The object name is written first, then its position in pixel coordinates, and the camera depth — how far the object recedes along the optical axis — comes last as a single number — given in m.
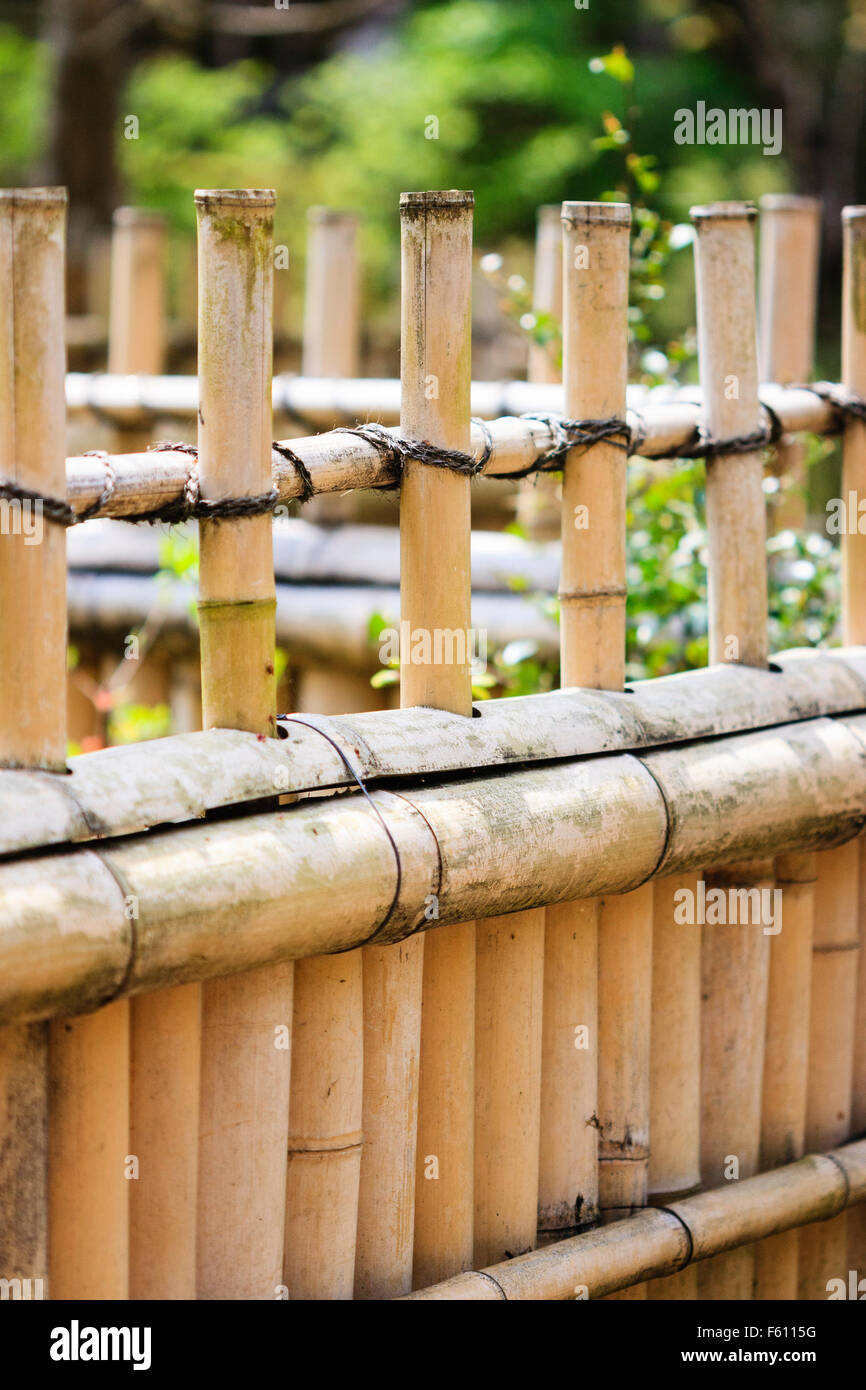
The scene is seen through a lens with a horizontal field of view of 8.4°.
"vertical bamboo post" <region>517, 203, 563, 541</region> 4.39
